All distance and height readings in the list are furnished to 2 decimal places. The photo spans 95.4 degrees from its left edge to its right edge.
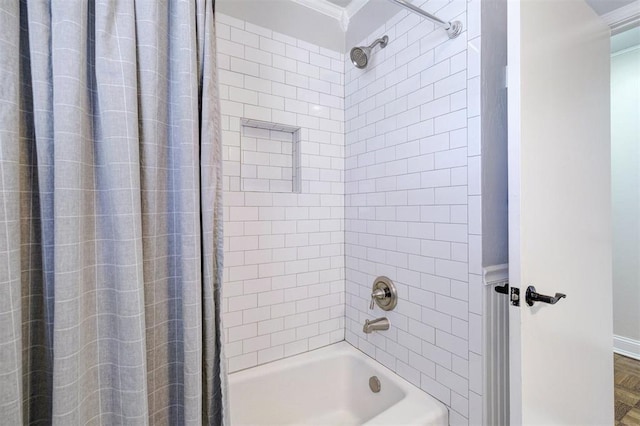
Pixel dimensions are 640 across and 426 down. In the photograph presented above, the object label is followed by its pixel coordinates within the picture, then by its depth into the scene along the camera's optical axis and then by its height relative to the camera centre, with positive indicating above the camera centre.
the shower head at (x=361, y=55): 1.56 +0.83
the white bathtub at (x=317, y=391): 1.47 -0.99
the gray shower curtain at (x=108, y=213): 0.66 +0.00
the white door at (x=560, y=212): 0.95 -0.03
